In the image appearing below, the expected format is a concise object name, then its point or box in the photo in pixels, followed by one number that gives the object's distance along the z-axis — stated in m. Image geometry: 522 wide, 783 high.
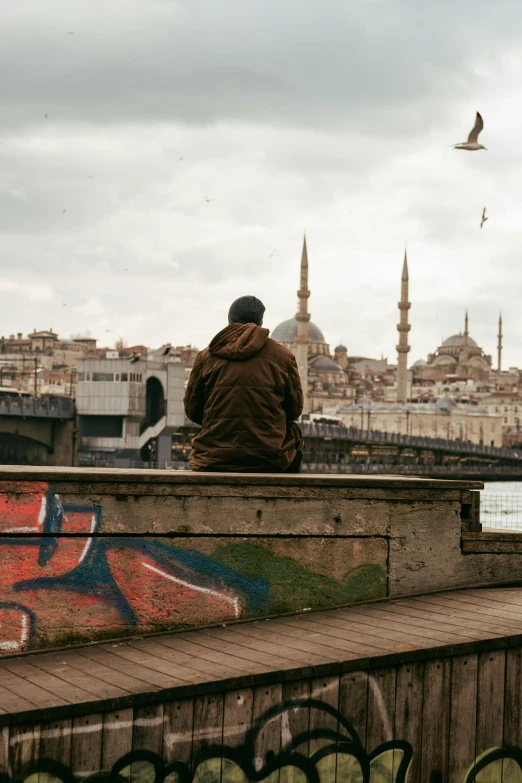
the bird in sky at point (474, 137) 22.48
